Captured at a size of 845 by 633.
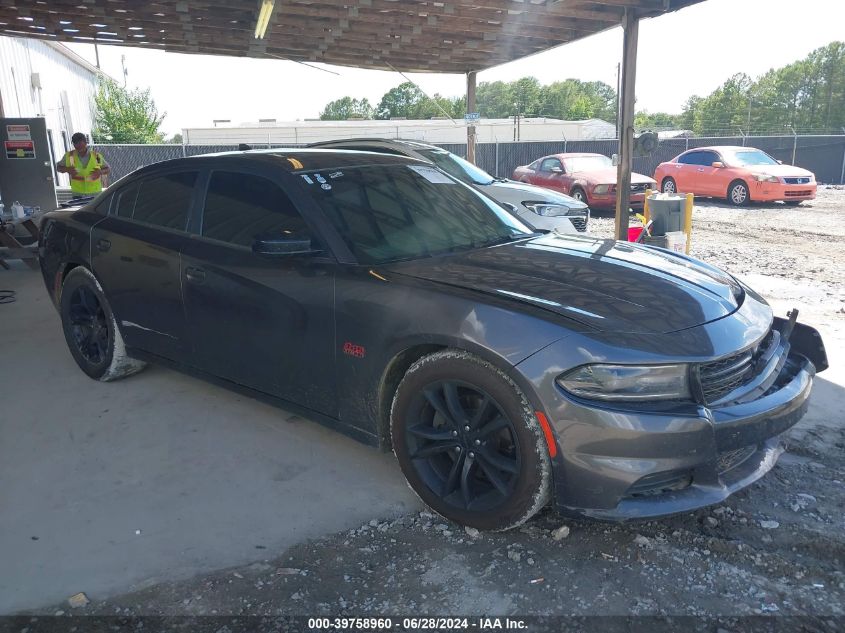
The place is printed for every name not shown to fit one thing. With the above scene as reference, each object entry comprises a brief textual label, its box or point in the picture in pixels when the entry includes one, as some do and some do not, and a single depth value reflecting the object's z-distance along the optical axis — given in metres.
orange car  15.88
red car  14.86
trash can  7.10
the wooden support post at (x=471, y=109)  12.91
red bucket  7.09
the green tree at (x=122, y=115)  37.22
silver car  8.73
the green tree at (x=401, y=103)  103.56
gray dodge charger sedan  2.61
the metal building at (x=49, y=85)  15.95
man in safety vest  9.40
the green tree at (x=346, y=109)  119.97
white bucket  7.04
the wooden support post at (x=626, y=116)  7.93
